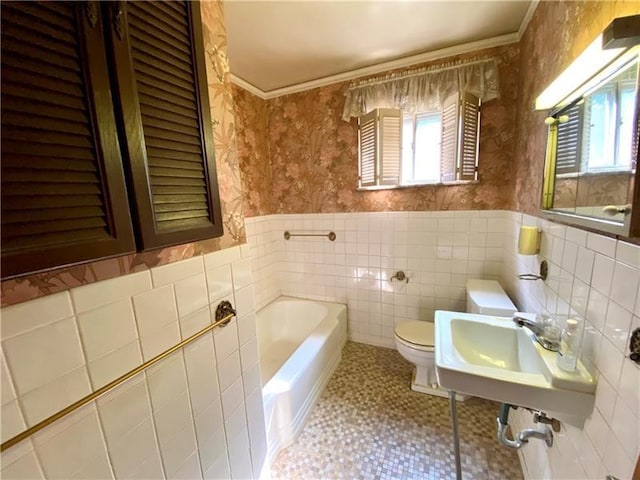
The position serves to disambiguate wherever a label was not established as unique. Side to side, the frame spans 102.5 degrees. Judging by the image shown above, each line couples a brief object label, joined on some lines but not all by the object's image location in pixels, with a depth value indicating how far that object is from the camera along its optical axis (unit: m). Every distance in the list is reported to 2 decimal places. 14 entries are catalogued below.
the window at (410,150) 1.97
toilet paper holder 1.19
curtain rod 1.86
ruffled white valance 1.84
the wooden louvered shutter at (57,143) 0.46
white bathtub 1.52
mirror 0.69
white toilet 1.70
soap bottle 0.85
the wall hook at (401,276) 2.30
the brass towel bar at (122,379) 0.49
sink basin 0.82
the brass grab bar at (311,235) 2.51
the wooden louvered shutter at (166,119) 0.63
